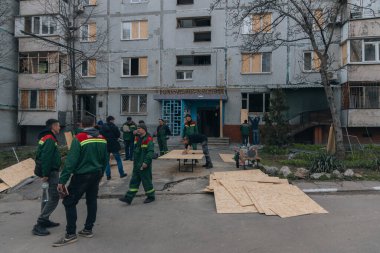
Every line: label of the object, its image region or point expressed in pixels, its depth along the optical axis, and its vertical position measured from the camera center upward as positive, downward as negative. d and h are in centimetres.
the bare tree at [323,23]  1227 +371
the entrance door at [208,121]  2525 +9
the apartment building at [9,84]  2520 +292
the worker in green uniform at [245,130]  1991 -46
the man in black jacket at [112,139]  1005 -53
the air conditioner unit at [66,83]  2534 +296
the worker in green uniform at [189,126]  1222 -15
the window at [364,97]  2028 +159
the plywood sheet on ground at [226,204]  668 -174
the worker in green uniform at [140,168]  752 -105
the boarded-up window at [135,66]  2519 +425
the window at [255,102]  2342 +146
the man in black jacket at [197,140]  1138 -62
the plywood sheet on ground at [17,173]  1023 -168
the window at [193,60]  2448 +464
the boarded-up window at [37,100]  2533 +168
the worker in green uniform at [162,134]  1385 -51
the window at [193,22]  2472 +756
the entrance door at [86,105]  2623 +135
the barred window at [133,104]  2509 +137
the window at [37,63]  2558 +460
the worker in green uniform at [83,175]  521 -86
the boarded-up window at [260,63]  2339 +420
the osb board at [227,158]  1361 -156
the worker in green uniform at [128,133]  1319 -45
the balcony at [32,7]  2525 +881
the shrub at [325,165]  1030 -133
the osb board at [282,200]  647 -168
